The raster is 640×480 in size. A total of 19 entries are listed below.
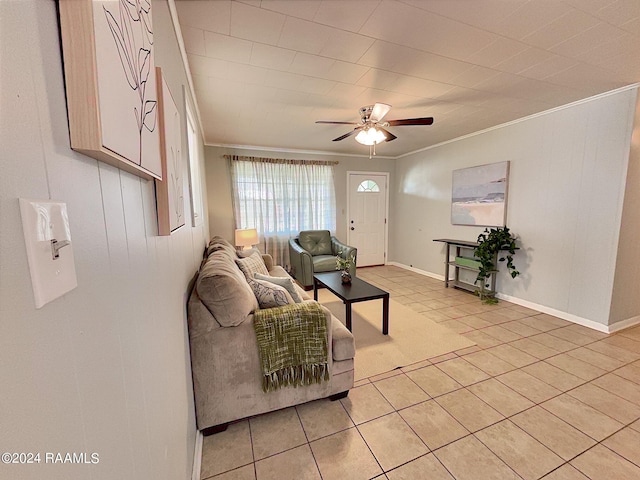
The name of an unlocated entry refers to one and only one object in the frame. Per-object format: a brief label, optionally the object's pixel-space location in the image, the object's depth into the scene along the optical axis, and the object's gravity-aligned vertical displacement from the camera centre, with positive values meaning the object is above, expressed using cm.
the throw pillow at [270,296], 177 -59
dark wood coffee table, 250 -86
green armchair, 410 -76
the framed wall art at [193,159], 188 +47
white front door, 542 -18
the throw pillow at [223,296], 143 -48
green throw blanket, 156 -82
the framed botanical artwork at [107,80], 40 +23
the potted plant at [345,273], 298 -74
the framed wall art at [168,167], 88 +17
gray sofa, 145 -83
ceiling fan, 245 +81
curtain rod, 441 +86
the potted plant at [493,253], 342 -63
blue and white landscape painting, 357 +16
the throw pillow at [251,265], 221 -53
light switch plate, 31 -4
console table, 391 -90
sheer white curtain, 452 +20
